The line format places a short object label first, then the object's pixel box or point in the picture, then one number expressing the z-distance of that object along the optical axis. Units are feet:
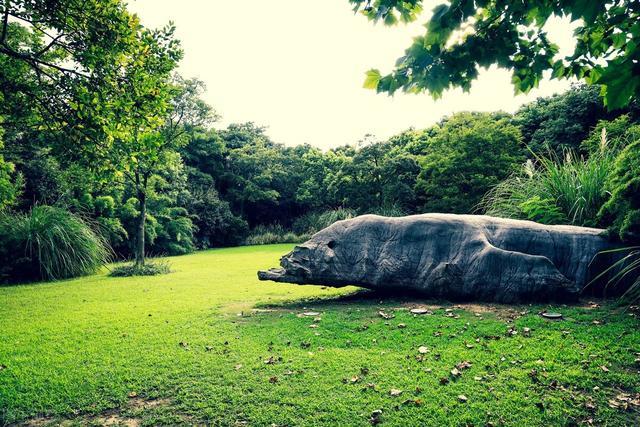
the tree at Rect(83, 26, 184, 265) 19.35
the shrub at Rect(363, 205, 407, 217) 67.67
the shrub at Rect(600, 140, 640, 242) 19.88
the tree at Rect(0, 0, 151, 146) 17.90
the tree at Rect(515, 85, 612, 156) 64.54
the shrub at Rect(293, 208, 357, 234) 77.70
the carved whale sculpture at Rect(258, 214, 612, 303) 21.47
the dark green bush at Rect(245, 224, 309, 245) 83.82
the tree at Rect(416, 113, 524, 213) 59.03
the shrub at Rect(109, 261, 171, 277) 40.65
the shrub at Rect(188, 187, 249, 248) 83.76
